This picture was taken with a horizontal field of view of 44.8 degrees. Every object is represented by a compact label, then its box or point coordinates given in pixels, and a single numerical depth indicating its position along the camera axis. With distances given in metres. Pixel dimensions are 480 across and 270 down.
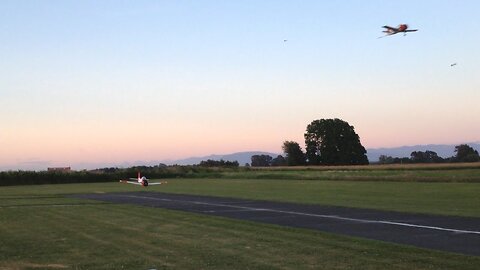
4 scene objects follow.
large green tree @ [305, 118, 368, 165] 143.38
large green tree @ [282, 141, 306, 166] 145.00
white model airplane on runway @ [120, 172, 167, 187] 56.09
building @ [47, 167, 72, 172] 86.24
